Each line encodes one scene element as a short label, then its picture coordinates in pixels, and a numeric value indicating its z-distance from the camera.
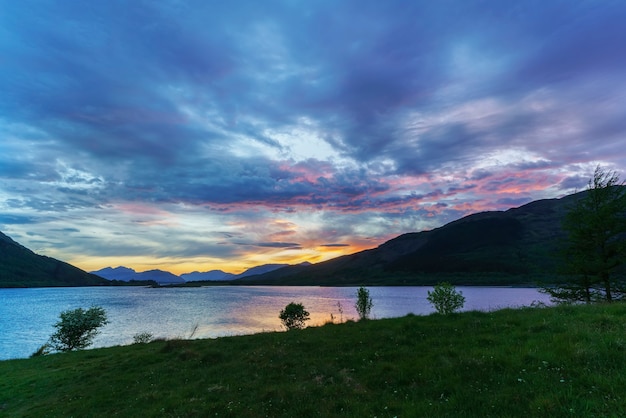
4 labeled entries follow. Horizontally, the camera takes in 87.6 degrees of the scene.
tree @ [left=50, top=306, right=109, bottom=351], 48.56
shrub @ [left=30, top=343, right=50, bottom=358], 40.31
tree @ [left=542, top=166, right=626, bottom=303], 30.97
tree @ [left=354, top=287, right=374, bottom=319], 45.31
